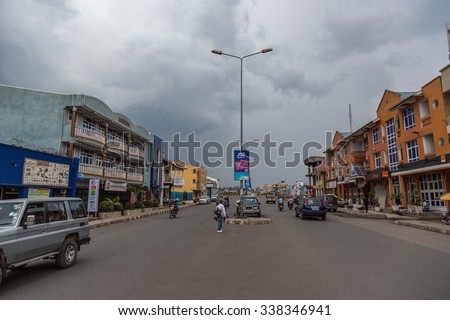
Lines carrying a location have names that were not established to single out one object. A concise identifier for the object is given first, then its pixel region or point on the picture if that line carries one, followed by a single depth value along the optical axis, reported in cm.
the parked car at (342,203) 3931
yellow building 7309
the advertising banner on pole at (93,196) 2180
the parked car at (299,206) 2264
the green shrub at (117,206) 2599
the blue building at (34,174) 1653
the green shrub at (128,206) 2856
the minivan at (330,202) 3316
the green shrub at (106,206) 2377
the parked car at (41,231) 573
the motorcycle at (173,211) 2431
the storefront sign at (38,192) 1801
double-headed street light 2035
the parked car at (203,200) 5943
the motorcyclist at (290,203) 3748
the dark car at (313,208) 2094
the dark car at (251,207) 2189
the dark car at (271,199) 5948
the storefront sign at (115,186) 2753
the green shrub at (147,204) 3378
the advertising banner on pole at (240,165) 2120
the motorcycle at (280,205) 3351
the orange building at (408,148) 2236
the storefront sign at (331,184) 5020
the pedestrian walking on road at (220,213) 1441
